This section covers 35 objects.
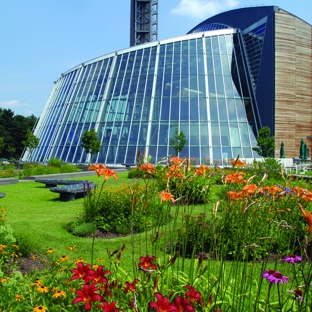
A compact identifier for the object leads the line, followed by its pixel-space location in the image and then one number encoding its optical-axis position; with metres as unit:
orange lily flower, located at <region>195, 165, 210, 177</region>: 3.59
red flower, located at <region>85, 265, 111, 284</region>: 2.45
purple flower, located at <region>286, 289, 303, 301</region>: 2.21
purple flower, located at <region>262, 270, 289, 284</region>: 2.28
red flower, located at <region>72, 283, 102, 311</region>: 2.19
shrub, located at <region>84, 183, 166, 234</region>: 8.80
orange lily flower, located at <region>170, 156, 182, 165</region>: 3.76
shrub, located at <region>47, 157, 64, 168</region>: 26.19
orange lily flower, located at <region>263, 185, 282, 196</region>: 3.21
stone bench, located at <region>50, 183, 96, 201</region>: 12.97
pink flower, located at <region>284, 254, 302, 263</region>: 2.69
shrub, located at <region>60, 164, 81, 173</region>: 24.06
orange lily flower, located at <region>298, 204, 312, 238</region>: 1.82
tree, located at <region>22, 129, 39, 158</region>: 34.12
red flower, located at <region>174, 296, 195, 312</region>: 2.22
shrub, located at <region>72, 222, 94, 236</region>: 8.36
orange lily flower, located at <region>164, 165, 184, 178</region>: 3.59
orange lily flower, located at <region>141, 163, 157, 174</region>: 3.53
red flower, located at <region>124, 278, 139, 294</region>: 2.56
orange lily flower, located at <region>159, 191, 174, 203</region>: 2.99
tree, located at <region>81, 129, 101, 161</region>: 29.31
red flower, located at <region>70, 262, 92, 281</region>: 2.45
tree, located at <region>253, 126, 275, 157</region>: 27.72
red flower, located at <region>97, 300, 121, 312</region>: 2.06
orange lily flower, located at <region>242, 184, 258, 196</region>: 2.84
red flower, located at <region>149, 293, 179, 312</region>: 2.08
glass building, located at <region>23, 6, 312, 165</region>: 30.45
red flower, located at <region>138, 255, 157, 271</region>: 2.77
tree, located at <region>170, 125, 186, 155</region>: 26.52
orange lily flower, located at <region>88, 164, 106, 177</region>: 2.83
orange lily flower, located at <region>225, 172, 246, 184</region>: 3.27
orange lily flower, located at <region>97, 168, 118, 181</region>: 2.78
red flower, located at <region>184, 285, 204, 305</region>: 2.42
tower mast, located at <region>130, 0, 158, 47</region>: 61.72
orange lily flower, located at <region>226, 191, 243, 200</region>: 2.99
